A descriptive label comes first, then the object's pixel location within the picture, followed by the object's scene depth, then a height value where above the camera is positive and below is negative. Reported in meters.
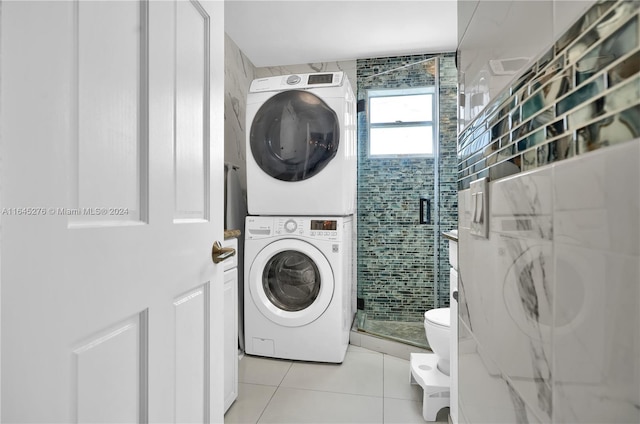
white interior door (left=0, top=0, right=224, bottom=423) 0.47 +0.01
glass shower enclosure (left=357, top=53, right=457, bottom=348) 2.60 +0.06
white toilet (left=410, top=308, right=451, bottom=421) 1.73 -0.83
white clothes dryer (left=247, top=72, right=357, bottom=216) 2.46 +0.49
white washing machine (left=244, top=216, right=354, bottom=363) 2.36 -0.51
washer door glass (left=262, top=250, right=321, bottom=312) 2.46 -0.47
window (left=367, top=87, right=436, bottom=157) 2.70 +0.72
